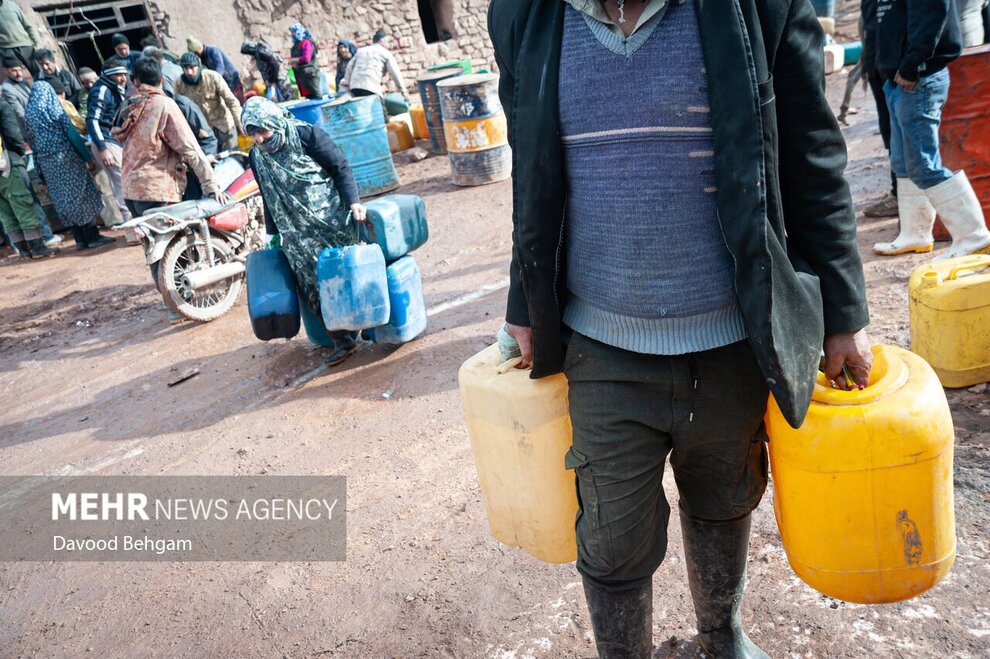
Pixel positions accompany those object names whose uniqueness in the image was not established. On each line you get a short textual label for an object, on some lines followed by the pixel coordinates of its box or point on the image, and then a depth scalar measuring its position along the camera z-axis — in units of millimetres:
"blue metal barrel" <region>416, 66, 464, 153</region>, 10395
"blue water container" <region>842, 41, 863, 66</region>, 11922
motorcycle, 5938
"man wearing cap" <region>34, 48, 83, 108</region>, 9219
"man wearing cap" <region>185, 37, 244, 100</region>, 11367
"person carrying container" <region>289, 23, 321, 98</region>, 10195
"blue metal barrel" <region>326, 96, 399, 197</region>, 8977
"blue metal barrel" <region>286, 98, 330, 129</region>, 8898
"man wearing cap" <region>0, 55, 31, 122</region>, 8500
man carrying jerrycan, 1515
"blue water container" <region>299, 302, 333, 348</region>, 4992
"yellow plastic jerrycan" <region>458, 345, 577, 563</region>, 1923
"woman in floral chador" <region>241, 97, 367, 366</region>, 4605
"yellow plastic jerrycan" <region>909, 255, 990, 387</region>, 3203
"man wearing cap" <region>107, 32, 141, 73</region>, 9742
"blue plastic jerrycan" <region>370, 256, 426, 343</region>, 4801
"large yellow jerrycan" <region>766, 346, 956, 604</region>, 1701
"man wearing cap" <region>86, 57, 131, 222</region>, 8000
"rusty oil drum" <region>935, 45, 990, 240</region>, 4543
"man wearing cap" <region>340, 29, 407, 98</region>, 10258
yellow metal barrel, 8695
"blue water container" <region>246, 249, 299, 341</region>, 4578
